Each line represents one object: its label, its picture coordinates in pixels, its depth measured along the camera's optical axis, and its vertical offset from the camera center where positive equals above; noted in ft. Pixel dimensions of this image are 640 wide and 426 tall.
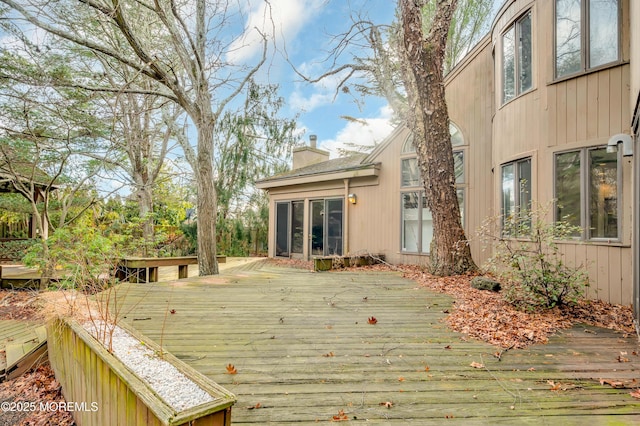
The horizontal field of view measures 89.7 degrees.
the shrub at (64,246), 20.04 -2.03
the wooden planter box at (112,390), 4.45 -2.96
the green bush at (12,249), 36.29 -3.67
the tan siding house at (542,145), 14.49 +4.52
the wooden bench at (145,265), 20.71 -3.16
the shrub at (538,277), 12.87 -2.33
